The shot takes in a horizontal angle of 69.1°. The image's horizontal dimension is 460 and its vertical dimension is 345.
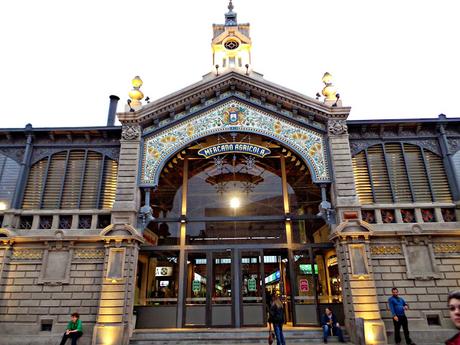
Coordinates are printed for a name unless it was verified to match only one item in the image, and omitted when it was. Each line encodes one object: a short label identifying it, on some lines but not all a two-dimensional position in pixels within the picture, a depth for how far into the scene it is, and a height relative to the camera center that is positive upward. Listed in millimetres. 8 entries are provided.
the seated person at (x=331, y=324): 13450 -911
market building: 14094 +3786
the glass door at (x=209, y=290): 15109 +537
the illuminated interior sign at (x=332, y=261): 15367 +1700
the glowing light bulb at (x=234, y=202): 17259 +4820
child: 12177 -862
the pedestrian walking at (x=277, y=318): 11375 -562
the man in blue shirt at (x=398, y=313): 12461 -505
